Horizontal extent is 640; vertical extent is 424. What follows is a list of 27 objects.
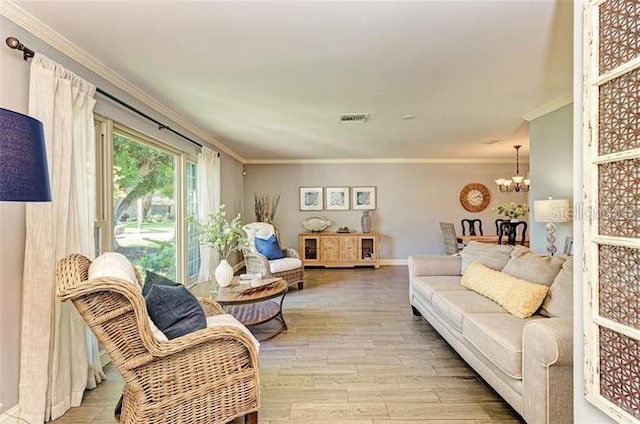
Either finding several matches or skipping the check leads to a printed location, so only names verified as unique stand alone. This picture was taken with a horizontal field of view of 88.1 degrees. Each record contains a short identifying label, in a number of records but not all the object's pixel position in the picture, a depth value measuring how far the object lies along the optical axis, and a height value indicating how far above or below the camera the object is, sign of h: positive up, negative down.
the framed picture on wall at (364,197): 7.49 +0.31
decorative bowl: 7.27 -0.29
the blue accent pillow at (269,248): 5.23 -0.59
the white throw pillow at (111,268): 1.56 -0.28
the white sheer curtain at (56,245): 1.90 -0.21
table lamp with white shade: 3.36 -0.03
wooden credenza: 6.95 -0.83
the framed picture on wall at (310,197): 7.48 +0.31
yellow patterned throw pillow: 2.35 -0.63
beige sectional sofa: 1.66 -0.76
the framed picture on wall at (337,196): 7.49 +0.33
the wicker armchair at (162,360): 1.47 -0.77
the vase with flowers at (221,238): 3.29 -0.27
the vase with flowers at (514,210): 4.91 +0.00
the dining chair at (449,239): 5.96 -0.53
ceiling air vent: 3.89 +1.13
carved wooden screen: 1.21 +0.01
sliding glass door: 2.82 +0.10
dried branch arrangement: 7.32 +0.11
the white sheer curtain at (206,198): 4.77 +0.20
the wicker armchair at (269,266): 4.81 -0.82
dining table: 5.96 -0.52
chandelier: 5.55 +0.48
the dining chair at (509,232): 4.80 -0.35
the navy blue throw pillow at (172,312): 1.80 -0.57
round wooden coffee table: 3.01 -0.80
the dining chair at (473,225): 6.96 -0.33
